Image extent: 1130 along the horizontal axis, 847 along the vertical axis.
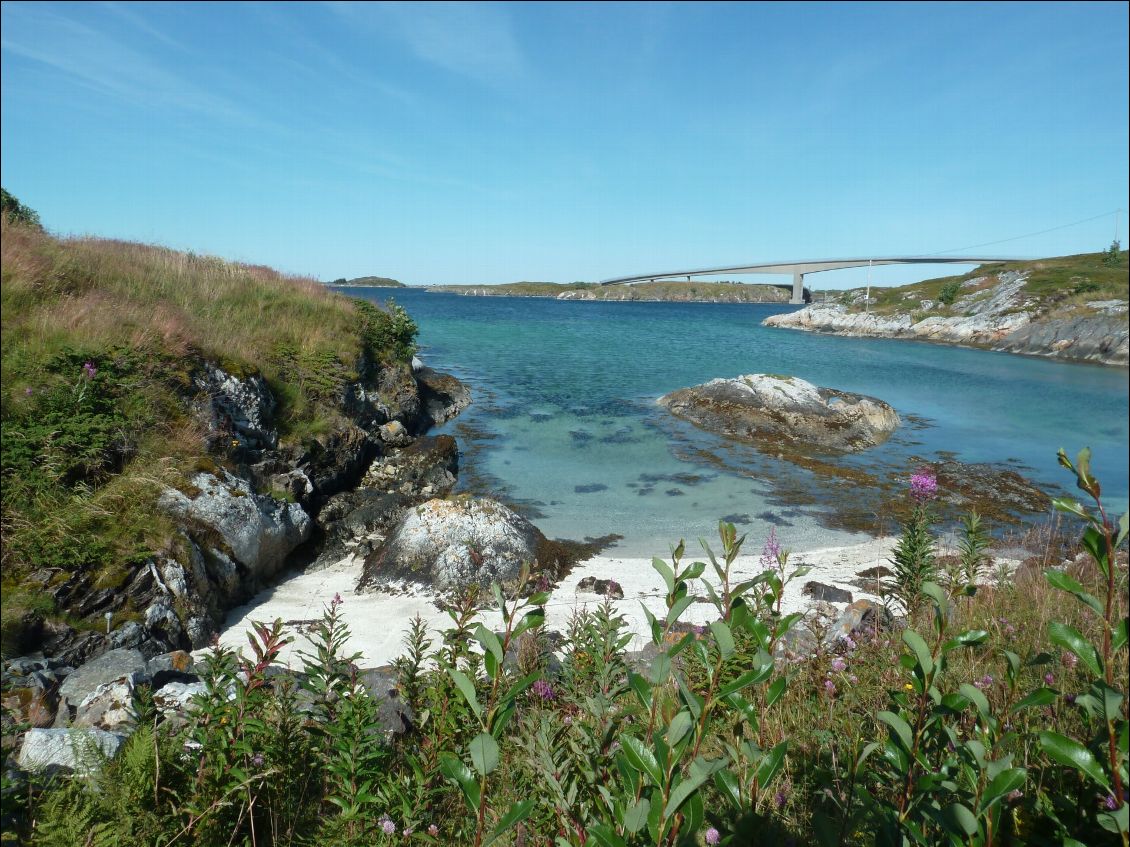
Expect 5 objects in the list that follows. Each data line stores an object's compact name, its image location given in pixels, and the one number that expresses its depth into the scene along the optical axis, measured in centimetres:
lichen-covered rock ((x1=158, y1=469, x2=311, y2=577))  835
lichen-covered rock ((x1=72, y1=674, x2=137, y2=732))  462
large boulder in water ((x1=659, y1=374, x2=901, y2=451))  2011
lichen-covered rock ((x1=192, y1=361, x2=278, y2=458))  1049
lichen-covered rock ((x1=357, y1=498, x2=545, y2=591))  941
